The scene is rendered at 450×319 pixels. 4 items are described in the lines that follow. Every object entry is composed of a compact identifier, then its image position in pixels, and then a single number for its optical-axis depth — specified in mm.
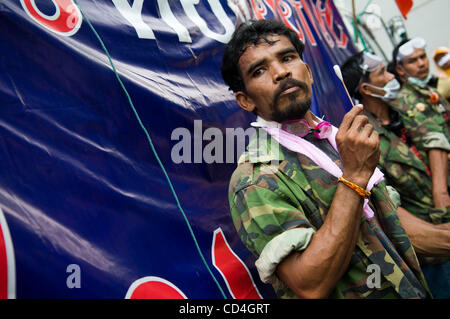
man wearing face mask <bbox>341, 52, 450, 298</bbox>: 2166
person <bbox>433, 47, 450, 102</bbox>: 3925
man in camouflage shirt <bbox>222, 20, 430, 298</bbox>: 1046
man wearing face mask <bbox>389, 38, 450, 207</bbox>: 2654
